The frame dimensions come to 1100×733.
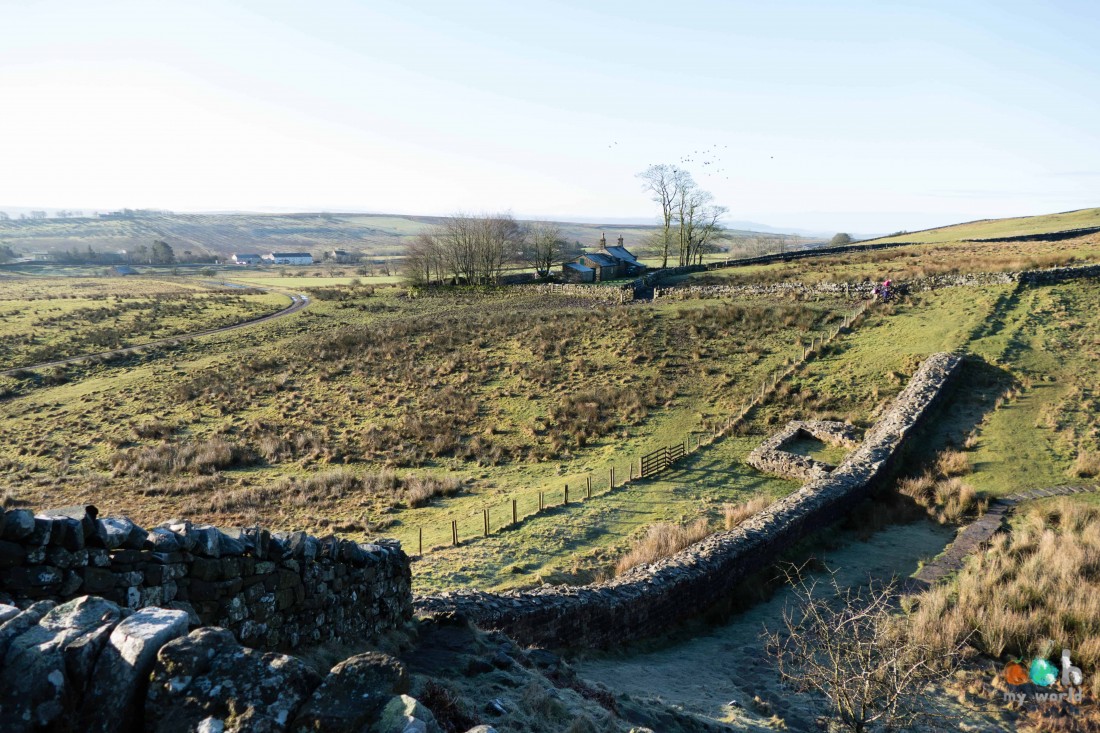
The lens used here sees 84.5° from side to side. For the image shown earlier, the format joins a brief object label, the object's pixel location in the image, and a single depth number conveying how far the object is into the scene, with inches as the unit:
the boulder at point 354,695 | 152.0
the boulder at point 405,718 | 153.6
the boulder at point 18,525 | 199.5
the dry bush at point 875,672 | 318.3
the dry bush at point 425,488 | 863.1
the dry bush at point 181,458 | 1005.8
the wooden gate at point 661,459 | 890.1
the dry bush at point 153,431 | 1171.9
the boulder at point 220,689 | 147.8
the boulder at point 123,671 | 147.4
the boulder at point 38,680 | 141.3
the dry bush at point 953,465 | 794.2
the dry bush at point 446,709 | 215.2
